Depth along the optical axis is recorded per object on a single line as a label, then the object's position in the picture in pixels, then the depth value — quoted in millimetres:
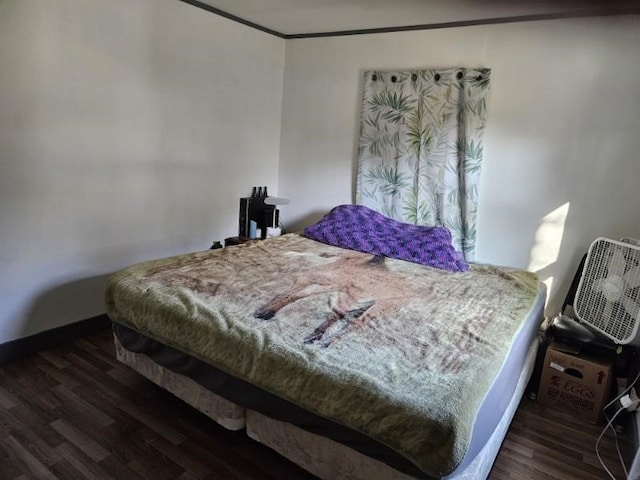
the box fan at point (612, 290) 2199
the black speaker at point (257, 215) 3646
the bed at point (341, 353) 1357
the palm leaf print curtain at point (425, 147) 3072
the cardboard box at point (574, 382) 2238
